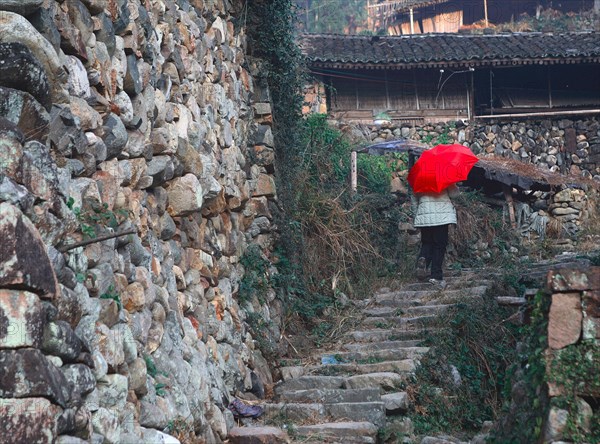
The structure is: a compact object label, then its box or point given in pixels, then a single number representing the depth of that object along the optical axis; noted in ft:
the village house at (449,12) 96.27
